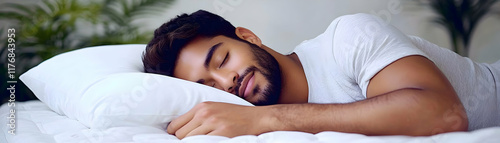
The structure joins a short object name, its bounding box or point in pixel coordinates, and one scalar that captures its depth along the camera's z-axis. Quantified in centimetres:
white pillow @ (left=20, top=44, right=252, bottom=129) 106
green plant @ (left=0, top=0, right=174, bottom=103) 224
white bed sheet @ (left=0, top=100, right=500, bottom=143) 76
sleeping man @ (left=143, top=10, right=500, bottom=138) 88
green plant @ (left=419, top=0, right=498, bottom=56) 246
